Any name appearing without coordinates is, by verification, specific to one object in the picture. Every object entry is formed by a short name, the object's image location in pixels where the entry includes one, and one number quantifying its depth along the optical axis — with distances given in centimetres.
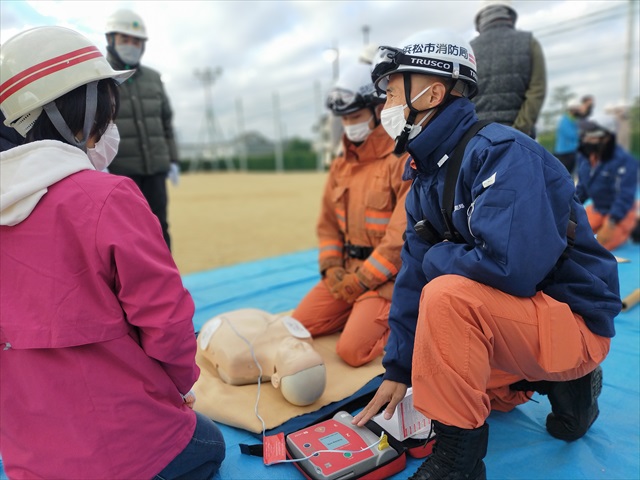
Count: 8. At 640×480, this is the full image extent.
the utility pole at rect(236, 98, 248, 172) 4241
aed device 170
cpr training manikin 221
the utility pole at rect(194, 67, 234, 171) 4603
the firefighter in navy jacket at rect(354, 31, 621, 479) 146
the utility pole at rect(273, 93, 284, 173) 3649
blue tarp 176
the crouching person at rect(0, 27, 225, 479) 117
